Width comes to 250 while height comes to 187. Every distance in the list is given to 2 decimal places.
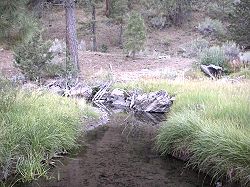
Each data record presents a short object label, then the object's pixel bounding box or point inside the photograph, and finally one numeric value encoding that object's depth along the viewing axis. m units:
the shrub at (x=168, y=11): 25.33
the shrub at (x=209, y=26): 24.21
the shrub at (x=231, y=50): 15.52
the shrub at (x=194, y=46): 20.02
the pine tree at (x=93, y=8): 19.07
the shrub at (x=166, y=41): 23.69
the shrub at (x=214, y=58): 14.24
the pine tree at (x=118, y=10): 20.89
